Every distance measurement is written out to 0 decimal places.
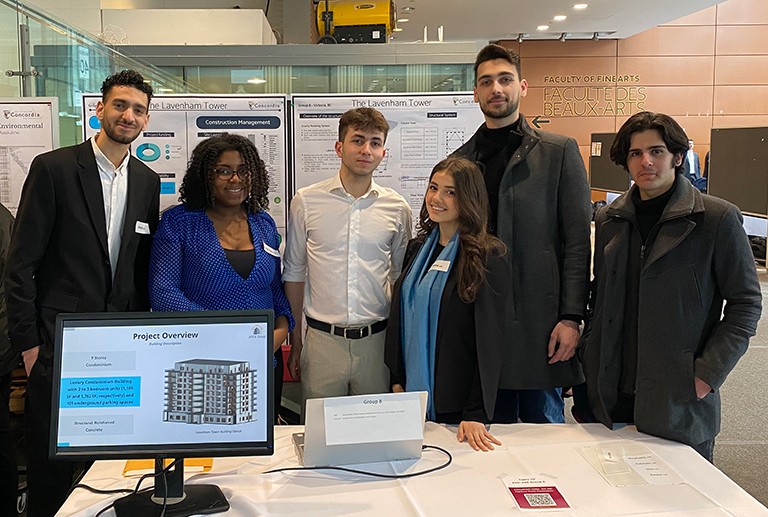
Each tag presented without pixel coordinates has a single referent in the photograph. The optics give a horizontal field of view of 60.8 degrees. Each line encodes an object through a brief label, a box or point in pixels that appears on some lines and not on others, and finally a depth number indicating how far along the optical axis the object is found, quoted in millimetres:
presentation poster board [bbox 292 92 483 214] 3545
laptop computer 1674
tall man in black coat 2283
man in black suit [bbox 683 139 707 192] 9188
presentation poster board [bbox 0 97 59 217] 3342
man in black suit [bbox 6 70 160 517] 2252
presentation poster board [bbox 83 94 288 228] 3496
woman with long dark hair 2029
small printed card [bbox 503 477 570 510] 1515
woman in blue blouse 2289
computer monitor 1447
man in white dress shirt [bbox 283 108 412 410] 2455
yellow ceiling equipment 4680
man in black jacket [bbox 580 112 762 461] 1910
